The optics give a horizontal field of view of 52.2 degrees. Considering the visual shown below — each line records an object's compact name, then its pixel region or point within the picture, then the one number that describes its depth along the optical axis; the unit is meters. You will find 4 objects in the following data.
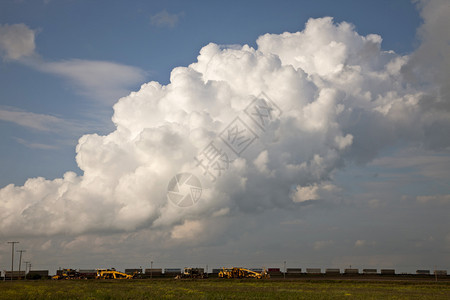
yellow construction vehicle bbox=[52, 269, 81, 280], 145.12
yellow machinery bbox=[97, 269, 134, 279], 143.62
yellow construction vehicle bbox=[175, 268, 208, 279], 136.12
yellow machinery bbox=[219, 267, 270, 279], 137.75
